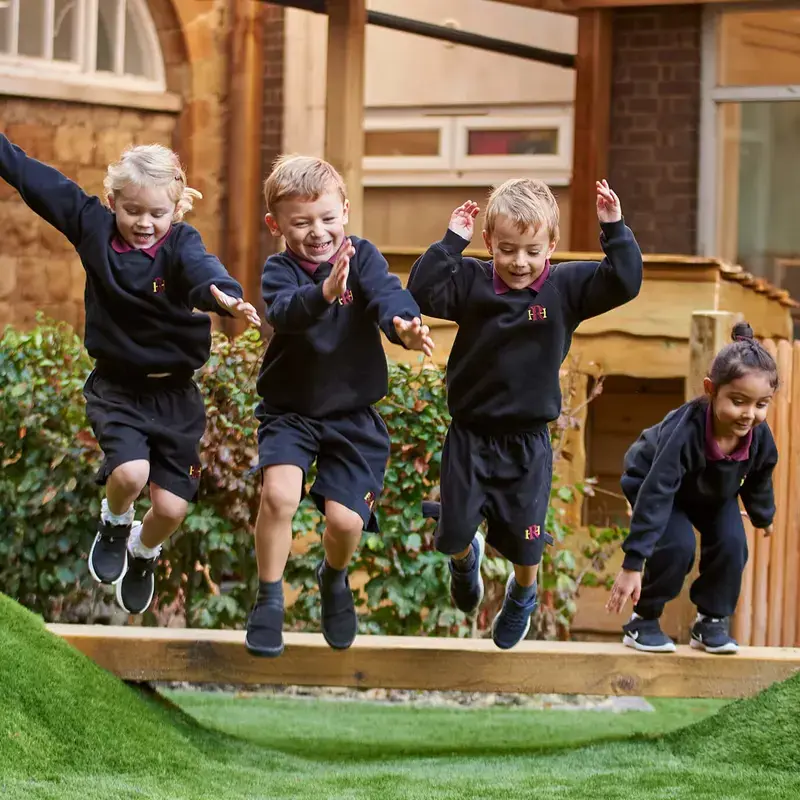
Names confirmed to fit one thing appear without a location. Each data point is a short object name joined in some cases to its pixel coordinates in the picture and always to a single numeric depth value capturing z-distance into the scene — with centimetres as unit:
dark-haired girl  958
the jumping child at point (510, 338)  889
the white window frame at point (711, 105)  2205
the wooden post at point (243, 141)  2249
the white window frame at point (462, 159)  2636
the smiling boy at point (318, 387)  901
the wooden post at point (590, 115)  2223
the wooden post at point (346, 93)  1719
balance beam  1024
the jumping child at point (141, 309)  933
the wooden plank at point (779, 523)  1292
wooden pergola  1723
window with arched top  2082
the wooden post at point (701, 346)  1224
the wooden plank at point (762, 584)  1284
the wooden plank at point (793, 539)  1296
